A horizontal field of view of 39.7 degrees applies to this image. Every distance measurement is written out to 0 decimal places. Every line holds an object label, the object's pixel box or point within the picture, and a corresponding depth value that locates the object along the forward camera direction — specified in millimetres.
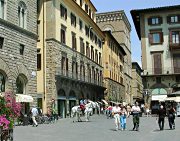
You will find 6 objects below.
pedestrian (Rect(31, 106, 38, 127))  18881
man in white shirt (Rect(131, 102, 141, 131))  14967
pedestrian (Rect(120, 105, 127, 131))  15220
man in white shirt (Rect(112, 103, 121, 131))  15213
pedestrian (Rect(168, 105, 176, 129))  15246
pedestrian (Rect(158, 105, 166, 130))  14943
